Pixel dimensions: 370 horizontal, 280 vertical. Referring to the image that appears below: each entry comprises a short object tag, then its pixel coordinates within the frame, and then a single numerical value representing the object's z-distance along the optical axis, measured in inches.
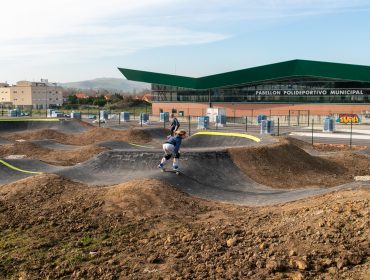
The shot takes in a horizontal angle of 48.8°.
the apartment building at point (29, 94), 5418.3
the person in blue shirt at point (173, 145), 562.3
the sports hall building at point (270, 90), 2220.7
